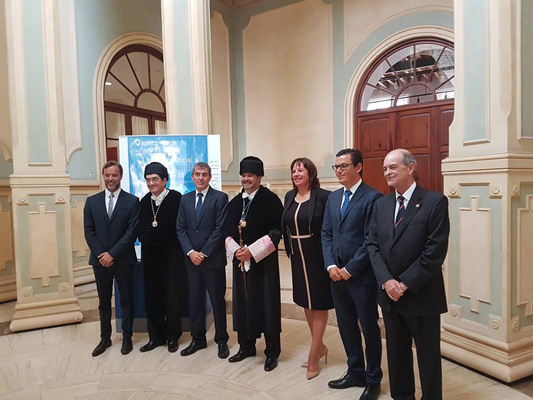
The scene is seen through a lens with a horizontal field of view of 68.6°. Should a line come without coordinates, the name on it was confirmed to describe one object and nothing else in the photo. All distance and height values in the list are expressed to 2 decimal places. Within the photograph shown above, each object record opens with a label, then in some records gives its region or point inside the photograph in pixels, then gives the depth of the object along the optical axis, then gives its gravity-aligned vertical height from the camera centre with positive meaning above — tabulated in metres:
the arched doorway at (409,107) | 5.93 +1.07
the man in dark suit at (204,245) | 3.12 -0.53
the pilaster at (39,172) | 3.83 +0.12
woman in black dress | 2.69 -0.50
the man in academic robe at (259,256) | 2.89 -0.58
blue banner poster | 3.81 +0.24
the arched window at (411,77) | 5.90 +1.55
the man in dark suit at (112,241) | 3.23 -0.49
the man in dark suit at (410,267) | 2.01 -0.49
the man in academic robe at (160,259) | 3.26 -0.67
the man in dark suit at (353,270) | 2.42 -0.58
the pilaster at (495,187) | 2.67 -0.11
